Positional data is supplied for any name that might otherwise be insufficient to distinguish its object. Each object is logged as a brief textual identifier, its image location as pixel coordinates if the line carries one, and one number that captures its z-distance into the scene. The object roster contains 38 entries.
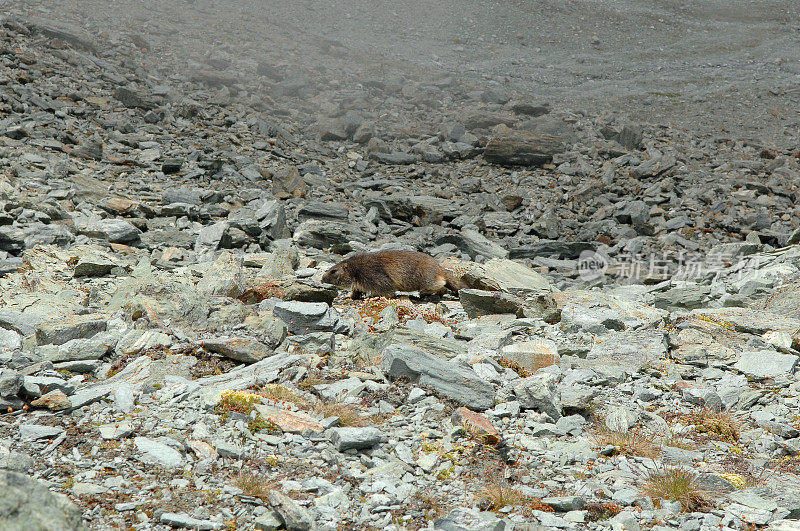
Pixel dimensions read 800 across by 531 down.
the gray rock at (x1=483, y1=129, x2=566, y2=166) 47.75
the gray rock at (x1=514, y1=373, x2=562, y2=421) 12.33
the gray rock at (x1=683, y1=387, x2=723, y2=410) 13.12
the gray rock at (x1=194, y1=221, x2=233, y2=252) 27.12
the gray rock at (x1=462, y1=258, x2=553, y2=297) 21.87
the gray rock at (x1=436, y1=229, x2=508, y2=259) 32.53
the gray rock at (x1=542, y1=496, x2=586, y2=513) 9.39
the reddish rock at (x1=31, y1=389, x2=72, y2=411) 11.31
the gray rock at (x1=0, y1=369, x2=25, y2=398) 11.26
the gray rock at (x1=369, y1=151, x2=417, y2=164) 47.00
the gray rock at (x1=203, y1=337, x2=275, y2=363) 14.11
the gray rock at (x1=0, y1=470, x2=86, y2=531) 6.11
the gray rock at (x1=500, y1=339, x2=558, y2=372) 14.98
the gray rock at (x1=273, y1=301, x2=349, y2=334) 16.41
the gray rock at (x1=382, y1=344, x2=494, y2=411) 12.62
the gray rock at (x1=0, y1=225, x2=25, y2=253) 22.86
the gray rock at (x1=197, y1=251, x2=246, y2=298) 19.52
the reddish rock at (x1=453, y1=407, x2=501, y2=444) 11.14
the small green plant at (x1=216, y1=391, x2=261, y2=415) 11.52
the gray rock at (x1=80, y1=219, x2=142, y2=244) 25.76
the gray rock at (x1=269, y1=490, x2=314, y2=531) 8.41
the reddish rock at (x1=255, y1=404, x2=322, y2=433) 11.14
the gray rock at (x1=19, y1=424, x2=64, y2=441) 10.31
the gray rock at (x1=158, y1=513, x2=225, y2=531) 8.36
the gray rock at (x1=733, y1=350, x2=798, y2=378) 14.48
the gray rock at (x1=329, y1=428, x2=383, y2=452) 10.62
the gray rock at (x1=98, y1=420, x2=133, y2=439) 10.52
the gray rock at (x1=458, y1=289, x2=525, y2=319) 19.27
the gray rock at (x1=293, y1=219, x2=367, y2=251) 29.91
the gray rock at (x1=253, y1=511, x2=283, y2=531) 8.42
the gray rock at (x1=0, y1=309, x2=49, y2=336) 15.86
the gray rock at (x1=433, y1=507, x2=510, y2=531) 8.63
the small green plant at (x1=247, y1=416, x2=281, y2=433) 11.09
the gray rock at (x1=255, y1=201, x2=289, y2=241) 30.30
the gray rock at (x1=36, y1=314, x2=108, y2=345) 14.67
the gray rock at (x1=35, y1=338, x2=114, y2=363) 13.77
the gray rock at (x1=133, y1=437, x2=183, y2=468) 9.88
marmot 21.12
